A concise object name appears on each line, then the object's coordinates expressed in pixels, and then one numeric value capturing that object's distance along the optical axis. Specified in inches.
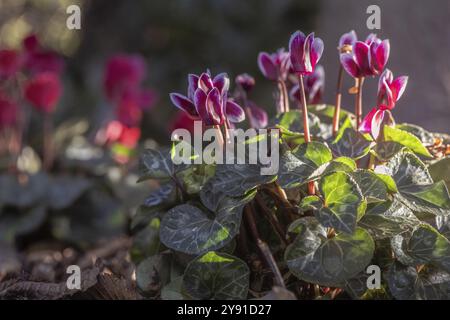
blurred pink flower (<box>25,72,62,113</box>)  102.0
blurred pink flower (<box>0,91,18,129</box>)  101.9
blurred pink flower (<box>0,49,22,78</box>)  98.4
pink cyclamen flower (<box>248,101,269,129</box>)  59.5
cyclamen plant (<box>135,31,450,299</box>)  45.3
